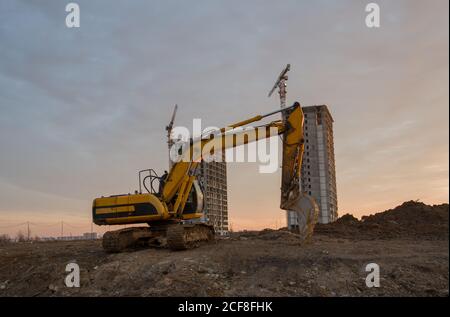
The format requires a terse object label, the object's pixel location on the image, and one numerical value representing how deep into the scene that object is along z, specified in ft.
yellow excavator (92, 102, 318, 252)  52.39
